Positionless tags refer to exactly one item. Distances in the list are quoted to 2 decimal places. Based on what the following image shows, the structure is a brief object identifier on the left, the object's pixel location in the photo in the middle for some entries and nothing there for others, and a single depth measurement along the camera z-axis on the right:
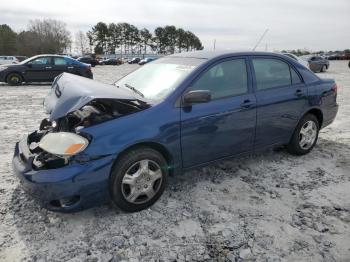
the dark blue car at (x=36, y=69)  14.05
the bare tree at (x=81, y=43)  95.25
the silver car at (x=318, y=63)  24.56
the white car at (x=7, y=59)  32.44
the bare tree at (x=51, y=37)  70.44
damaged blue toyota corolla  3.08
